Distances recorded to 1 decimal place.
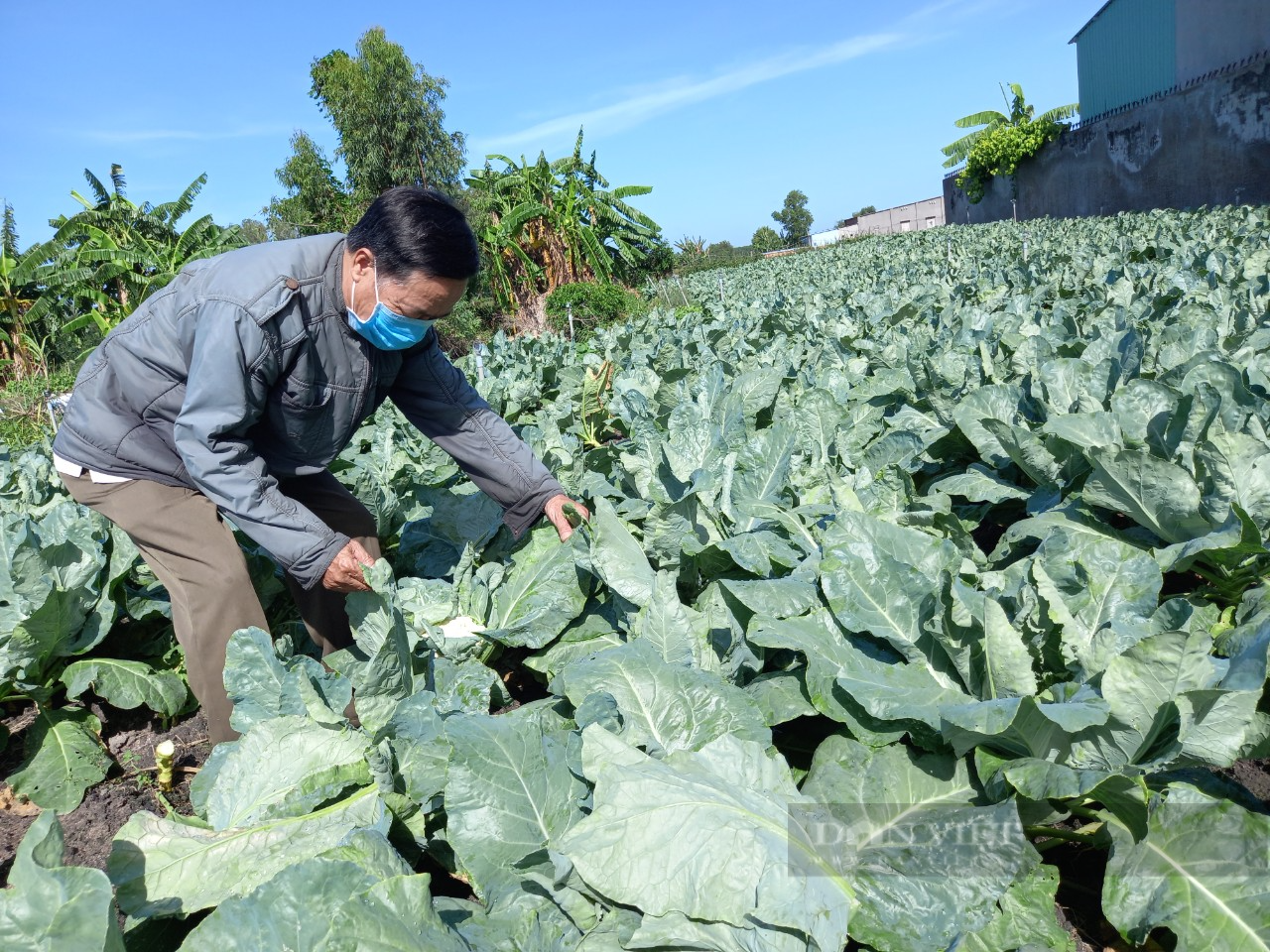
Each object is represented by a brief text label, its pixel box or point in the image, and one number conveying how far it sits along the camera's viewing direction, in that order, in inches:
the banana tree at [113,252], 884.6
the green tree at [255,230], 1864.4
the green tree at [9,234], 941.2
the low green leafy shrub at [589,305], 925.2
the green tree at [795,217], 4581.7
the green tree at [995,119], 1598.2
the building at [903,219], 2600.9
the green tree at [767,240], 3741.4
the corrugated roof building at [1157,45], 1079.6
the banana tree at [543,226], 1043.3
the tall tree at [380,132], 1296.8
